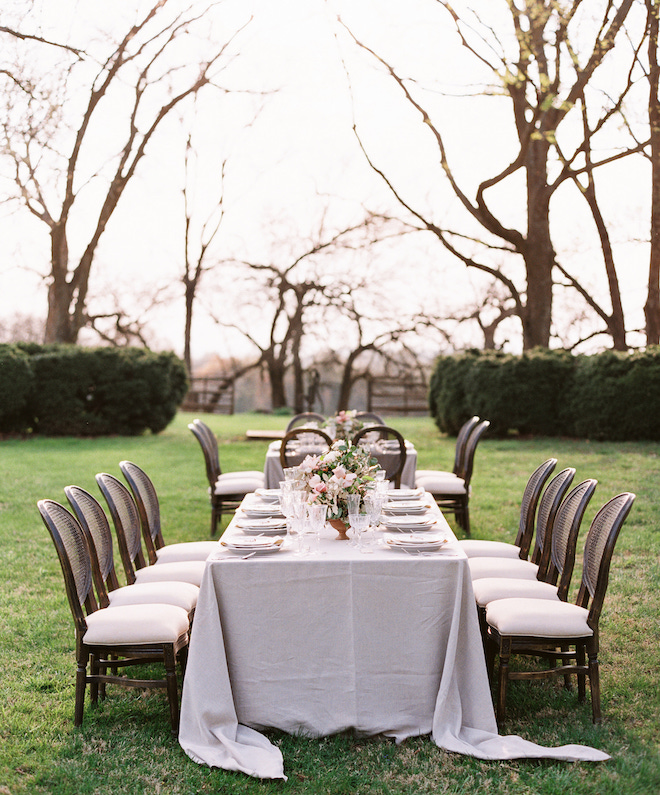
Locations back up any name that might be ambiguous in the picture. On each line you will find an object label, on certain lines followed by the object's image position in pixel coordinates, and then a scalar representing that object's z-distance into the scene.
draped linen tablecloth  3.32
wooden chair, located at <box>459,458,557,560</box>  4.69
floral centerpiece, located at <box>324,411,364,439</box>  7.00
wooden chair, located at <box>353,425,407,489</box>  6.65
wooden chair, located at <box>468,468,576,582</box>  4.26
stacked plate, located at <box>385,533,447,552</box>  3.48
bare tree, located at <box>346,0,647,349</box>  12.58
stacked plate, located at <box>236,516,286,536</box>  3.89
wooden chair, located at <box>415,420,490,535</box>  7.10
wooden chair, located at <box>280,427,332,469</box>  6.76
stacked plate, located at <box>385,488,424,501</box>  4.75
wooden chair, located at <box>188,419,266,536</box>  7.19
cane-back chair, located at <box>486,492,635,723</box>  3.42
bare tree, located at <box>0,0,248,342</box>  17.55
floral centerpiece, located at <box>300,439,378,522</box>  3.61
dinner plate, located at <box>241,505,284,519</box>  4.25
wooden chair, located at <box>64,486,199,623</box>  3.75
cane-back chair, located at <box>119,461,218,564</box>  4.62
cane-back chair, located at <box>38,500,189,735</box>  3.39
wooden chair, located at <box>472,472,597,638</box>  3.80
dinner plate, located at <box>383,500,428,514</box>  4.27
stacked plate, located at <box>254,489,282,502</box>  4.73
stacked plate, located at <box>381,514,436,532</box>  3.87
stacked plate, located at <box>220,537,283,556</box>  3.48
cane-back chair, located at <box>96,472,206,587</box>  4.20
